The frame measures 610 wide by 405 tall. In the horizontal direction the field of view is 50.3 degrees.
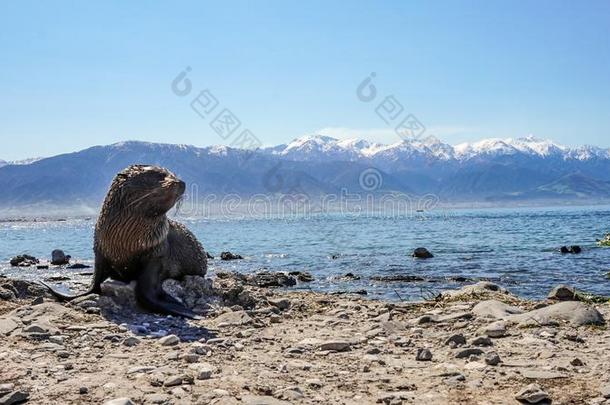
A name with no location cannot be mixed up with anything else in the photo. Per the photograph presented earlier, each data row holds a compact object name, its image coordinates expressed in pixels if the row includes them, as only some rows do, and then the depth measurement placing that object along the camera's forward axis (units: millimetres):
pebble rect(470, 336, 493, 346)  8117
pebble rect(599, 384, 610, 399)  5816
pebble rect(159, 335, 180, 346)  8219
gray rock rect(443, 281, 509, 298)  13430
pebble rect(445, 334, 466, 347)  8094
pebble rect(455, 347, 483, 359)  7480
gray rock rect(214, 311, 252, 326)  9945
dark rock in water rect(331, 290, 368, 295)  17505
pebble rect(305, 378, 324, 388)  6339
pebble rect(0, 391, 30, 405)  5613
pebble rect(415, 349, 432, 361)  7438
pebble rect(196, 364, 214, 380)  6453
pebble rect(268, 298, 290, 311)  12052
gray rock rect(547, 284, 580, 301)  13852
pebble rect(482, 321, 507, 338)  8742
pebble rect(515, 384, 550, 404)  5762
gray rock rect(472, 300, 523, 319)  10216
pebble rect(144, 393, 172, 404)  5699
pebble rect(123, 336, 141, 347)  8106
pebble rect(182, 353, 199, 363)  7152
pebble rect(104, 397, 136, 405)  5508
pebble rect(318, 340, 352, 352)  8062
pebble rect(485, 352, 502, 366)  7074
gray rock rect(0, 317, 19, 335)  8289
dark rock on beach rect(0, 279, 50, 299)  12560
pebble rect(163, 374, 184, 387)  6184
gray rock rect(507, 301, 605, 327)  9344
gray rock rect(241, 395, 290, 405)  5676
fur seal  10727
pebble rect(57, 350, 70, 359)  7309
